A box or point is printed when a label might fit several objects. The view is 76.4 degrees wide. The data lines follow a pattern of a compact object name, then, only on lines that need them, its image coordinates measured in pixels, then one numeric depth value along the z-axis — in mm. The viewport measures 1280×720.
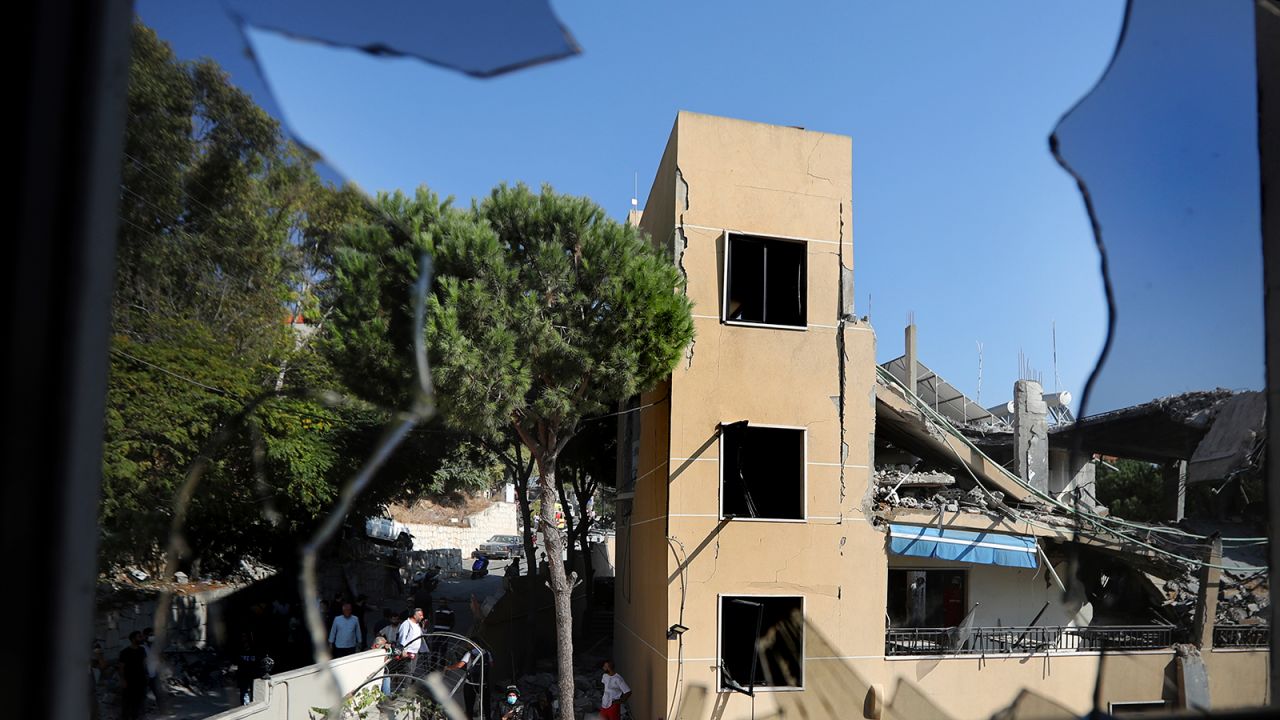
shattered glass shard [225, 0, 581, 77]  1429
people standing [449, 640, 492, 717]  9627
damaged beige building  9859
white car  29609
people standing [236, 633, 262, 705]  9449
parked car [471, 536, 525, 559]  37600
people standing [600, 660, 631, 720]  9906
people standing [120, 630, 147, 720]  8406
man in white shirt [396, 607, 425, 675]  8562
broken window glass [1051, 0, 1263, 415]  1874
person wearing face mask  9741
